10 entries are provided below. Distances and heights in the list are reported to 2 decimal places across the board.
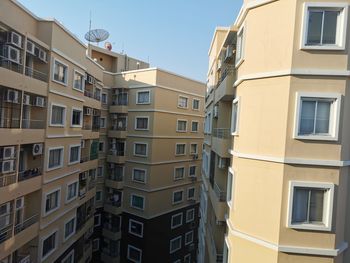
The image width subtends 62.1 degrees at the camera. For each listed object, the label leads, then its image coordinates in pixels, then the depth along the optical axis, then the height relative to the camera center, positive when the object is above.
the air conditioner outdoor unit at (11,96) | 10.24 +0.71
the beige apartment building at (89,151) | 10.83 -1.80
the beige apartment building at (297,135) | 6.74 +0.00
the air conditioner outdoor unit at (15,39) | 10.01 +2.68
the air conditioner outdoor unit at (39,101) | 12.07 +0.67
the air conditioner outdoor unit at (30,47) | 10.97 +2.65
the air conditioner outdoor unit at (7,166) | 10.22 -1.83
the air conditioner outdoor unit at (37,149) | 12.07 -1.33
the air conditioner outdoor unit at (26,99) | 11.23 +0.68
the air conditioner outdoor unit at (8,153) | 10.13 -1.33
